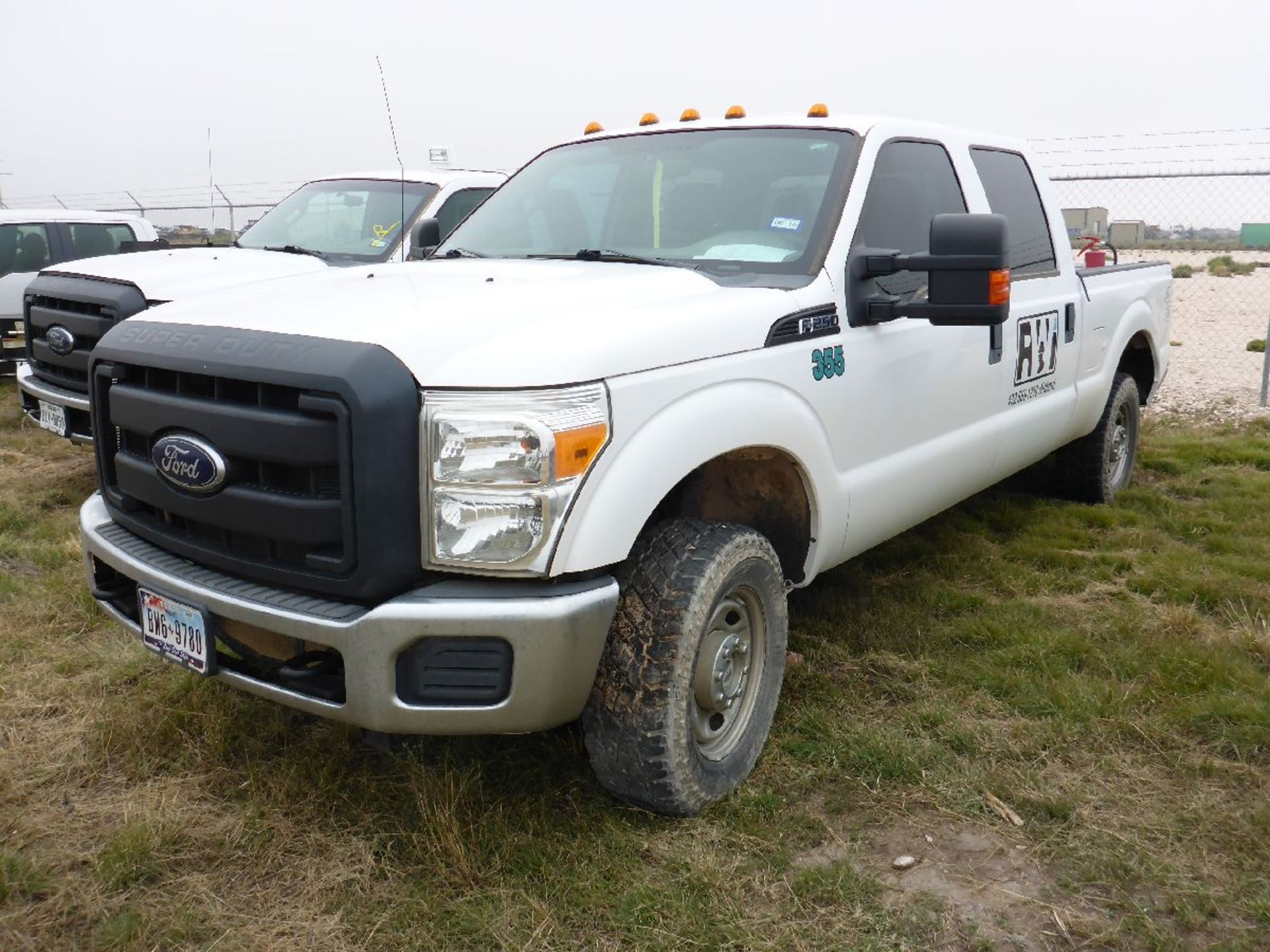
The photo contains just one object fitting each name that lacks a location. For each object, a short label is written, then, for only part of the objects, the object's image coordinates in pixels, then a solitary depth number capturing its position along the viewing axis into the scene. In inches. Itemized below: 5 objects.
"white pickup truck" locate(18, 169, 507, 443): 228.1
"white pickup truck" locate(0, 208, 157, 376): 372.2
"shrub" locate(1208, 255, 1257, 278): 1271.8
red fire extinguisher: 246.5
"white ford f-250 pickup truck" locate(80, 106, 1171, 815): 96.8
